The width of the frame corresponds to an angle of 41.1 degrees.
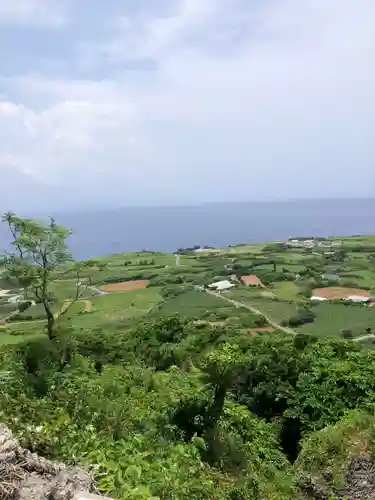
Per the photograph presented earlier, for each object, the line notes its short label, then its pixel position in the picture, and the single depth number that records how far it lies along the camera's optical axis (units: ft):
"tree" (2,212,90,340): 40.29
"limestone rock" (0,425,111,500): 15.53
